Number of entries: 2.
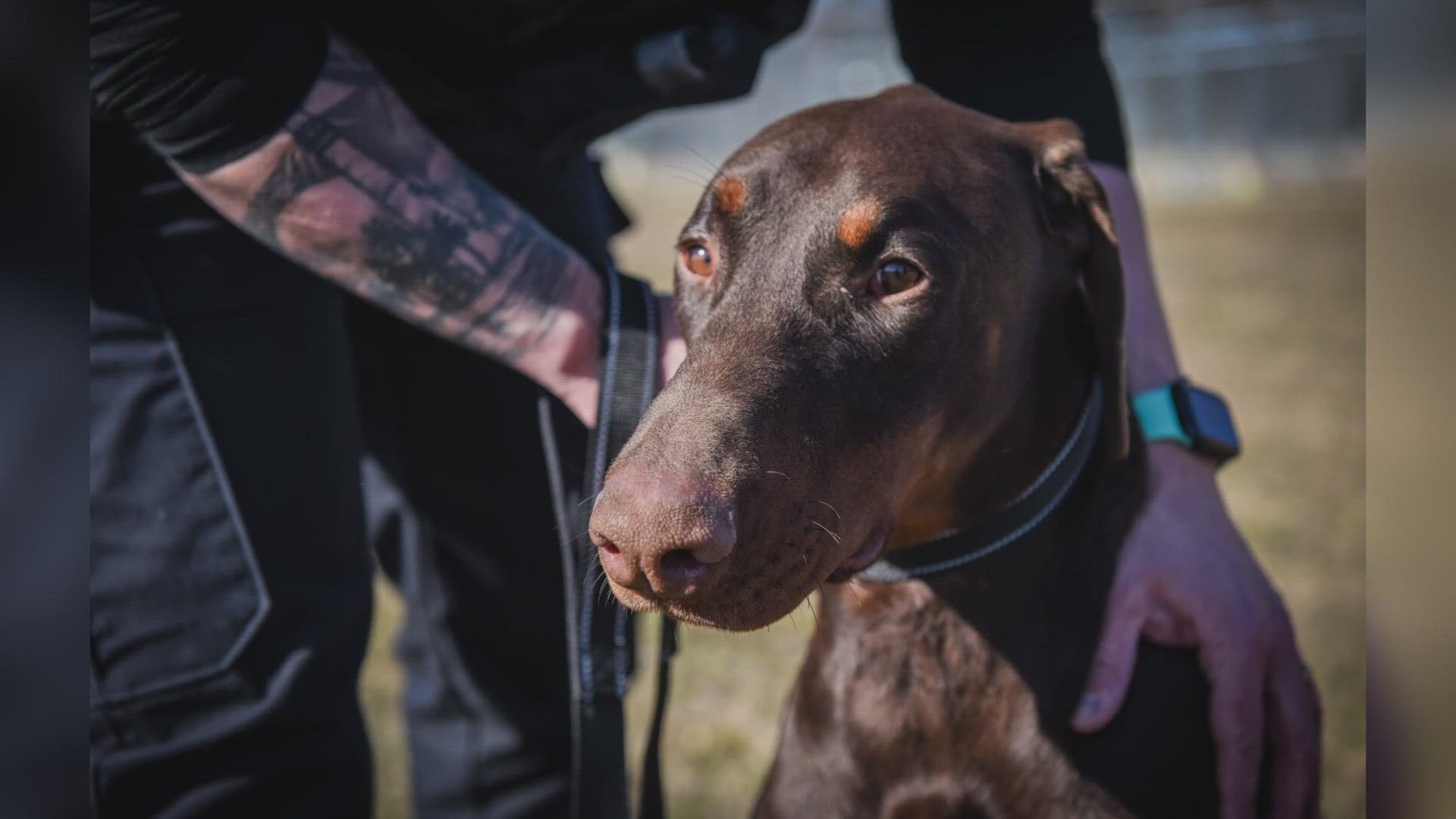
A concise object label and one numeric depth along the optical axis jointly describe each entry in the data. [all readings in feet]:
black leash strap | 3.21
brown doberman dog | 2.94
